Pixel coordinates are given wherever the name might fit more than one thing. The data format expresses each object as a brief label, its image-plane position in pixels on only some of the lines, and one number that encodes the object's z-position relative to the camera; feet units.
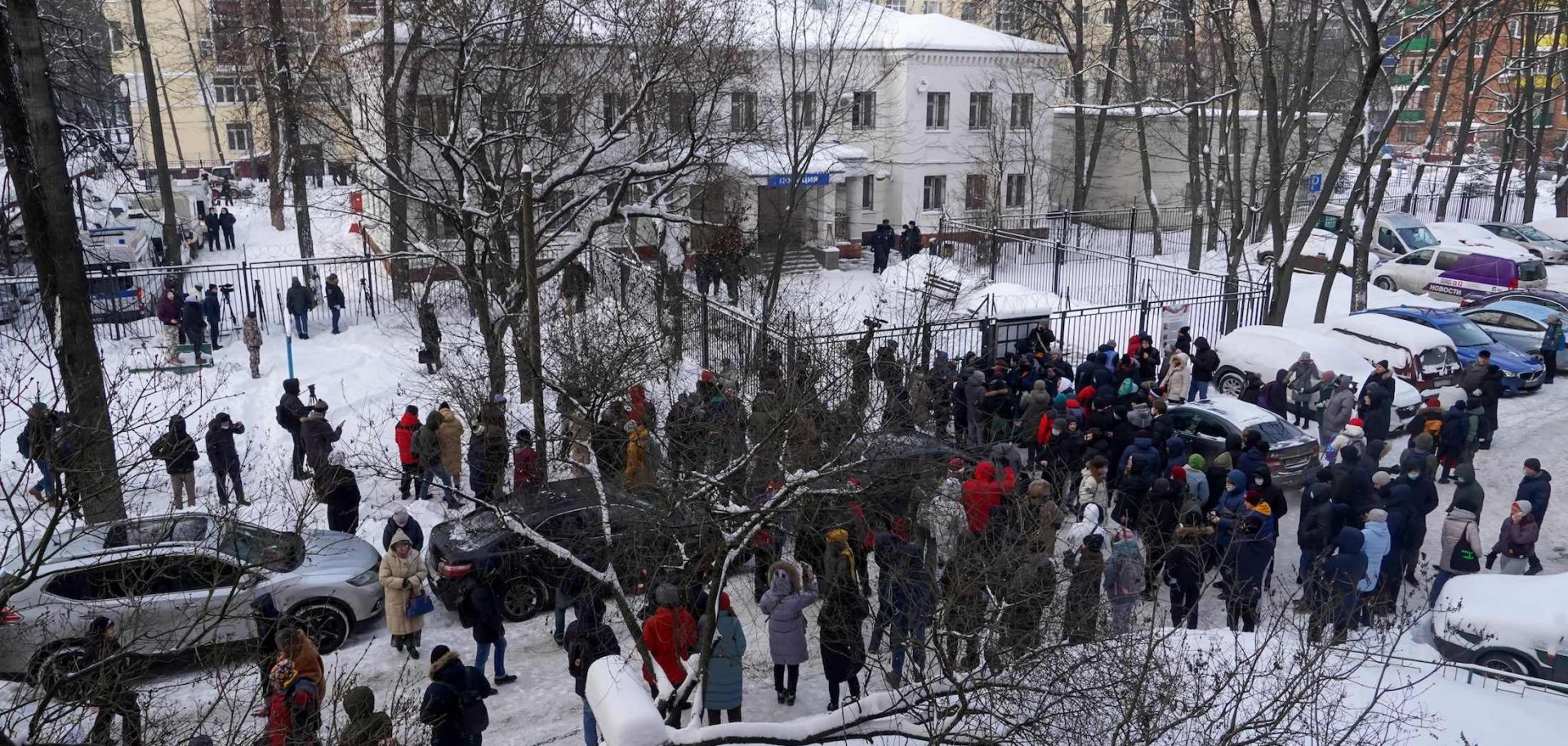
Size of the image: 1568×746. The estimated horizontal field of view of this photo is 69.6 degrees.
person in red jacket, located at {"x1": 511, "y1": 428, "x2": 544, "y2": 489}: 39.14
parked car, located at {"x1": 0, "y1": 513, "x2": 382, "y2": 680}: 28.84
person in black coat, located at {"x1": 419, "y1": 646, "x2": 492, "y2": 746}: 25.50
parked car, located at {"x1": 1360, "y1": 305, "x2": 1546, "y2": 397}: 60.49
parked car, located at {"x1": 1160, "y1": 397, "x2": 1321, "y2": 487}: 45.52
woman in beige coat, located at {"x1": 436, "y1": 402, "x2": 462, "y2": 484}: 43.86
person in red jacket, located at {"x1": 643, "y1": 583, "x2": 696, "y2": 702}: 28.22
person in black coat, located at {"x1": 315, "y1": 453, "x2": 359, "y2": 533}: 39.19
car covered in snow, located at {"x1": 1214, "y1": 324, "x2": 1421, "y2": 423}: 55.36
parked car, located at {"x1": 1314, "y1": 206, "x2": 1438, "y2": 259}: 95.14
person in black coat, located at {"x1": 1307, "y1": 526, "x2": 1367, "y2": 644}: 31.71
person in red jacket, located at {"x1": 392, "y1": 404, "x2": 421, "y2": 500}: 44.09
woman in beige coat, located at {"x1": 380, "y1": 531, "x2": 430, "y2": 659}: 33.01
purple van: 81.41
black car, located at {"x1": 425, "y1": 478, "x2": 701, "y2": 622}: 33.99
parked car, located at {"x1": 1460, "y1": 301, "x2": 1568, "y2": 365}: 64.28
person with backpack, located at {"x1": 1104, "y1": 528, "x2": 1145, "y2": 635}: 31.83
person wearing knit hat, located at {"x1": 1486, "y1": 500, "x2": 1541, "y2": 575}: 36.73
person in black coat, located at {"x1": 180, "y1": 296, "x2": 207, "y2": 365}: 58.70
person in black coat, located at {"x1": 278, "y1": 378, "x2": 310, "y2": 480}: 46.29
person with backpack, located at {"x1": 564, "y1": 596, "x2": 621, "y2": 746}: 28.99
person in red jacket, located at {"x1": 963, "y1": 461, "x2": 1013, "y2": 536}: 34.60
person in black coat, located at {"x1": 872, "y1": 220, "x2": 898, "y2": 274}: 92.48
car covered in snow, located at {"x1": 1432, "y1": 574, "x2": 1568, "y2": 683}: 31.60
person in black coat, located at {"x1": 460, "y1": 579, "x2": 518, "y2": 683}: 30.96
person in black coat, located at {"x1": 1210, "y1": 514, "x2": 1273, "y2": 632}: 33.30
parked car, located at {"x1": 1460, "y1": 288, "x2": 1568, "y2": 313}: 68.49
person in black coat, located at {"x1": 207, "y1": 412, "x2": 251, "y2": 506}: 42.14
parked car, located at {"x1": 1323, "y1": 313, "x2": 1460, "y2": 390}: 57.67
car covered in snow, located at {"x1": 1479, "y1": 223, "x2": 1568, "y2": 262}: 98.73
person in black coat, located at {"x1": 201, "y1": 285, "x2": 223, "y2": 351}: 61.57
